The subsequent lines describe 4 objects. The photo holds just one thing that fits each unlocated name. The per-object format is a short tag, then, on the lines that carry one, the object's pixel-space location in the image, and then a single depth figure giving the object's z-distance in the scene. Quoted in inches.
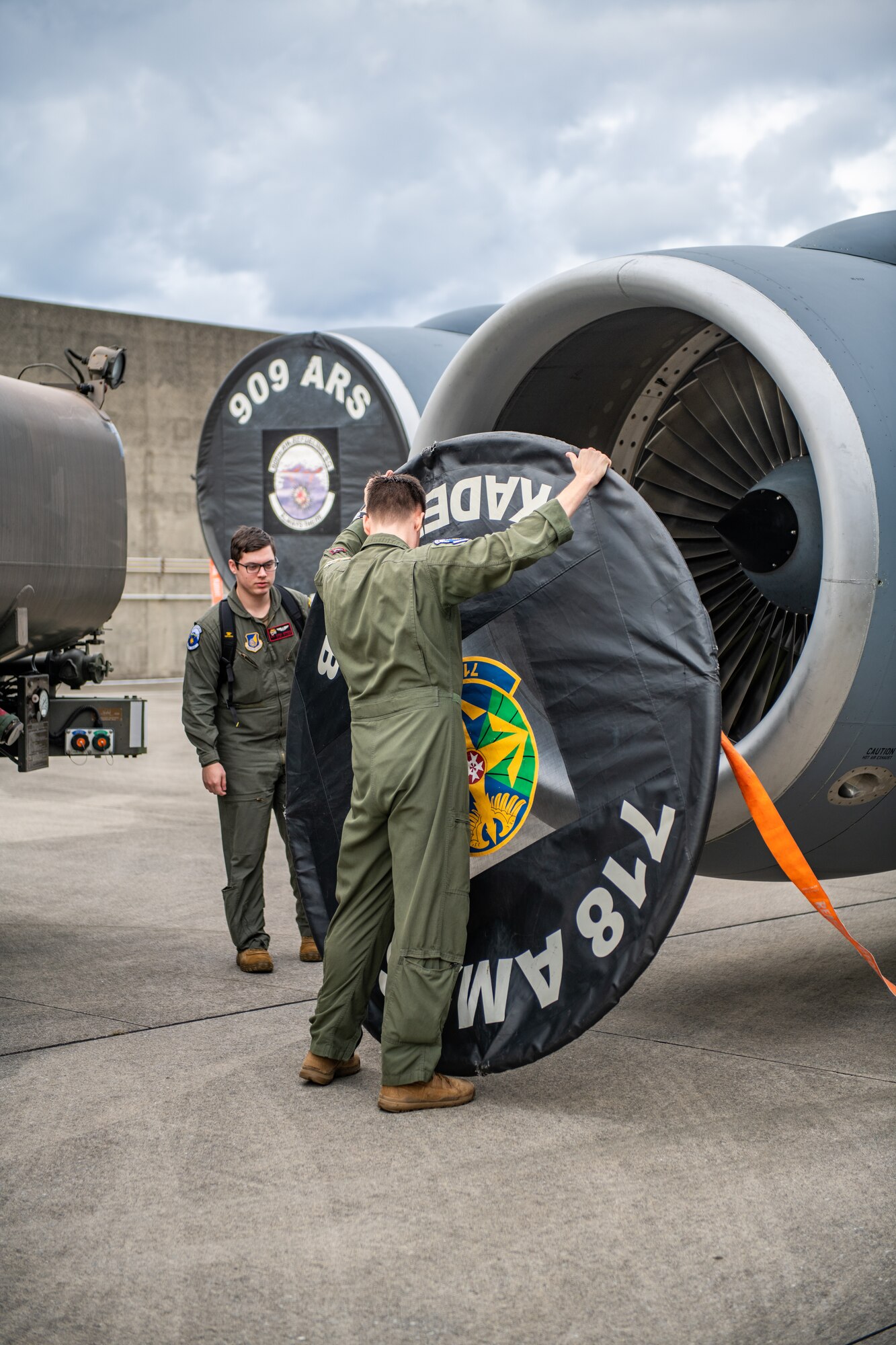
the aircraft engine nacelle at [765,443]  131.9
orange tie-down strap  129.6
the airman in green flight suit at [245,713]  196.1
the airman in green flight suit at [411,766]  128.8
